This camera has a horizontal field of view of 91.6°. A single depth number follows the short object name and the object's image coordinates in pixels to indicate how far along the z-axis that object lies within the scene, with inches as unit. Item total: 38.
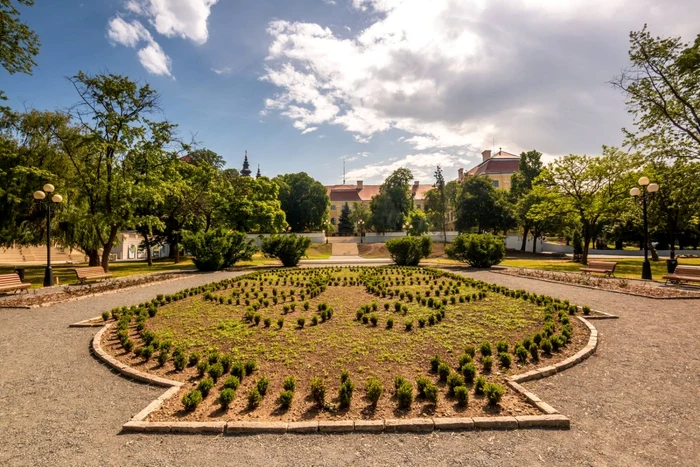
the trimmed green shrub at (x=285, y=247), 890.1
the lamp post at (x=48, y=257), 571.8
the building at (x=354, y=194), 3526.1
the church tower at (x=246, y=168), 2888.8
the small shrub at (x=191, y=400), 153.6
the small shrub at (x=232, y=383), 169.3
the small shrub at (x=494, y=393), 155.2
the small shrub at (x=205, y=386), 168.2
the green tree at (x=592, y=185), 992.9
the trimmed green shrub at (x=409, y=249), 883.4
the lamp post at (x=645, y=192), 604.4
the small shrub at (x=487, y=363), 199.0
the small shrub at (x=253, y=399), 155.9
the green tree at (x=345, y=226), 2888.8
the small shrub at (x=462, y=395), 157.5
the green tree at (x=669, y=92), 745.6
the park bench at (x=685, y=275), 498.6
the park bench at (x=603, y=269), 628.0
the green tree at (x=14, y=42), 614.5
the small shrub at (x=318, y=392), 157.5
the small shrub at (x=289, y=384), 166.7
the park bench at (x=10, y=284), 474.9
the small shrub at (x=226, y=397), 153.9
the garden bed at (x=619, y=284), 430.5
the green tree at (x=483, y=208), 1795.0
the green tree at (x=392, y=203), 2373.3
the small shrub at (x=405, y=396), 154.1
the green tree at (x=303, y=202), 2445.9
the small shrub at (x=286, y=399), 155.6
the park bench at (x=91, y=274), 581.9
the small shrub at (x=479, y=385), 170.1
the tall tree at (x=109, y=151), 773.9
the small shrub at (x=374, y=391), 155.7
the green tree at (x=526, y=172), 1829.5
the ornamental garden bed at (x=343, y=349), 157.3
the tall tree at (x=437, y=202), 2281.0
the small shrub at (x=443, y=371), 186.2
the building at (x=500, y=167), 2775.6
